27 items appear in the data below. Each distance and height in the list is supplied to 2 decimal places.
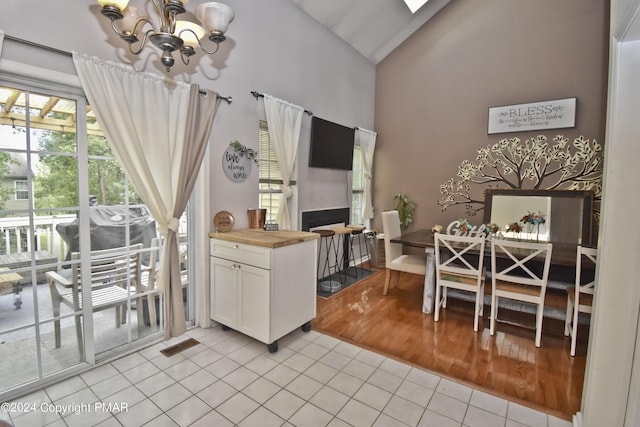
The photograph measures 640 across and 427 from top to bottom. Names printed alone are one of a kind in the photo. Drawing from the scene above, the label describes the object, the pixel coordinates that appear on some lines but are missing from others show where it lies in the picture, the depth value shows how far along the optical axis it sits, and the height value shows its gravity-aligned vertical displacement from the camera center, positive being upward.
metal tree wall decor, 3.74 +0.43
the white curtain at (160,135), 2.08 +0.46
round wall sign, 2.89 +0.31
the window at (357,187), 5.03 +0.20
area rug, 3.83 -1.15
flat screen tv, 3.93 +0.73
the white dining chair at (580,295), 2.36 -0.78
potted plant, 4.91 -0.17
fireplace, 3.97 -0.28
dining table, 3.16 -0.74
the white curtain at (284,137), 3.26 +0.68
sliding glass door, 1.85 -0.32
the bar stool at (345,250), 4.54 -0.81
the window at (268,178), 3.37 +0.22
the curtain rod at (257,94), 3.08 +1.05
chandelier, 1.59 +1.03
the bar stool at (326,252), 4.21 -0.77
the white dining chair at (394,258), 3.51 -0.72
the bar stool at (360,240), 4.64 -0.70
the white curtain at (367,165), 4.98 +0.56
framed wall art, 3.79 +1.12
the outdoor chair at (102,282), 2.06 -0.64
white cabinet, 2.38 -0.76
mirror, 3.62 -0.15
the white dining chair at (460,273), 2.85 -0.72
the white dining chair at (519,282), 2.58 -0.72
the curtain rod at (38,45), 1.71 +0.88
